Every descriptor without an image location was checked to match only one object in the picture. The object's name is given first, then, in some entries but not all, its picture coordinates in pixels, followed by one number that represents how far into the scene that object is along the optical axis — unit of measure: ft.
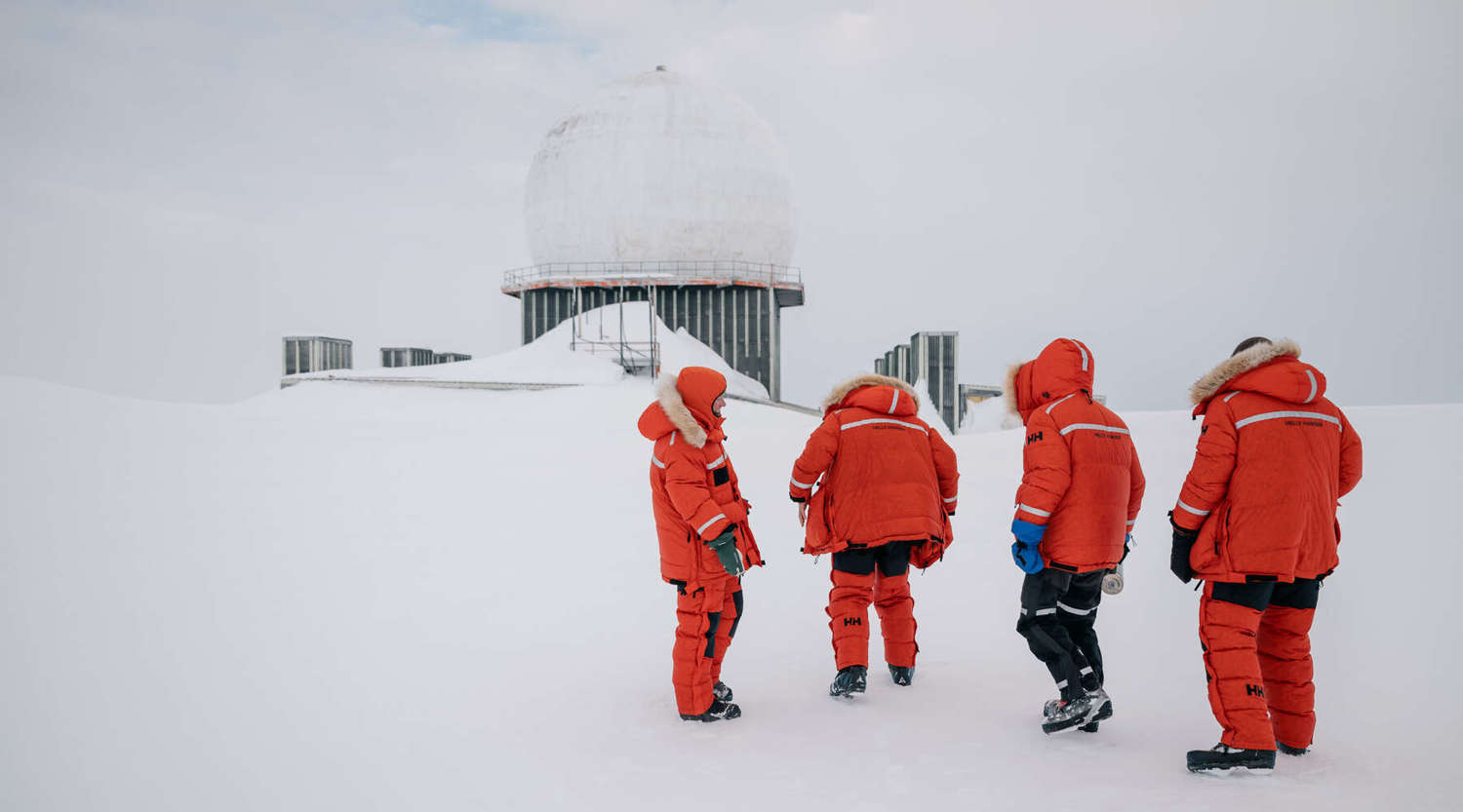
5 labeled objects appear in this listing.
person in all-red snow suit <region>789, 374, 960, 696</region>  15.74
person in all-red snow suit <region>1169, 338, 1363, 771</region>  12.66
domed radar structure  79.46
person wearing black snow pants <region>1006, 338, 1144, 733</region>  13.93
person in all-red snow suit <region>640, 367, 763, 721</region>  14.60
